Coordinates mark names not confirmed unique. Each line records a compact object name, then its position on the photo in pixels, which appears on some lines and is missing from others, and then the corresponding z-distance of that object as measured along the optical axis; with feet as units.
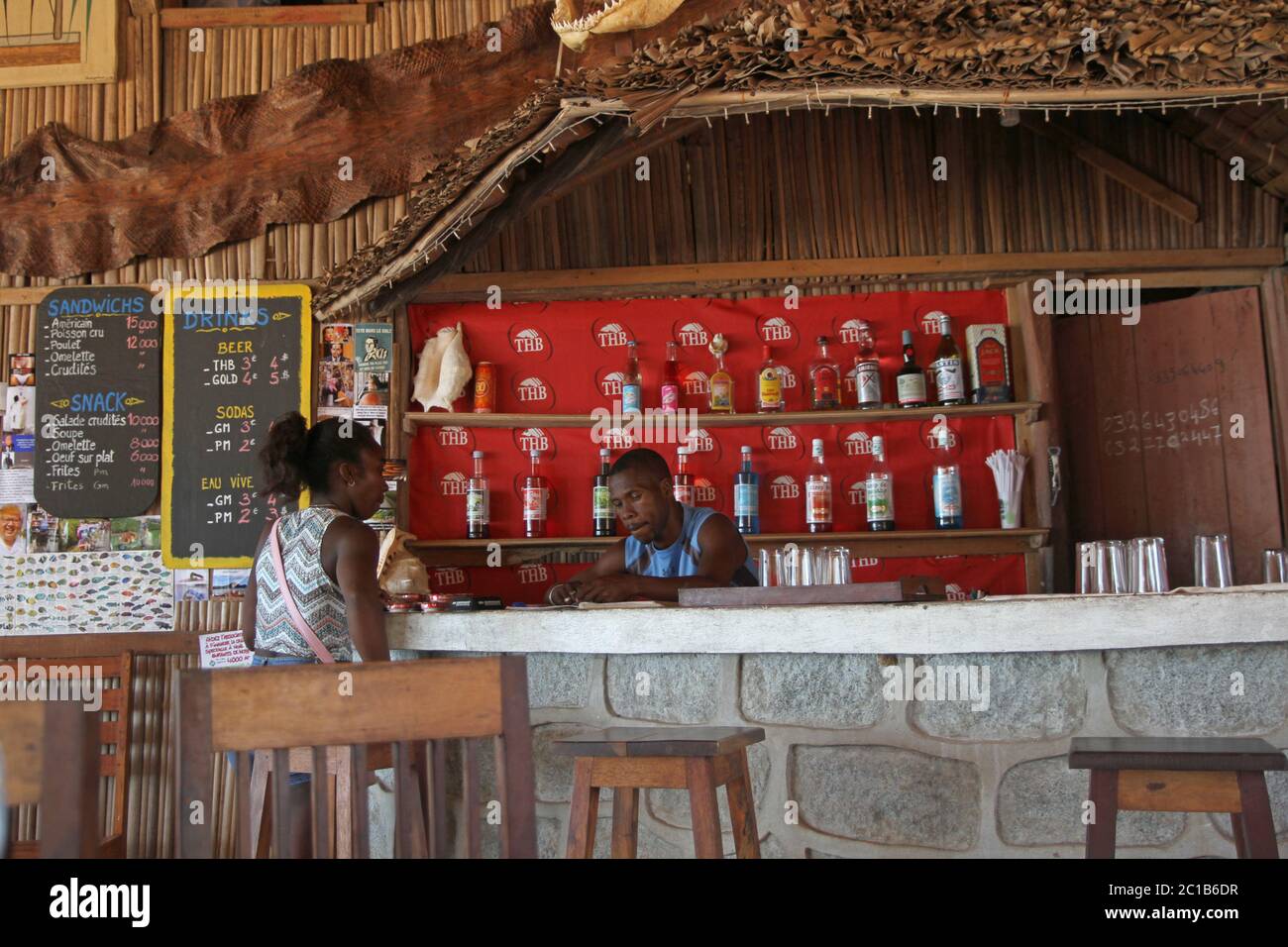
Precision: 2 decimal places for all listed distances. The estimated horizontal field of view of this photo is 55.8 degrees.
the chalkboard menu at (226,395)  18.03
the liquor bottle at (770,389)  18.47
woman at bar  10.21
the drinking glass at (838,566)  10.83
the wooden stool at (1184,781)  7.16
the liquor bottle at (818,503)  18.10
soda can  18.39
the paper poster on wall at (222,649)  16.49
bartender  14.85
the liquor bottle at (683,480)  18.49
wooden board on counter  9.67
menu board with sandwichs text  18.03
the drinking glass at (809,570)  10.94
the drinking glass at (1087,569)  10.34
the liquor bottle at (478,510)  18.20
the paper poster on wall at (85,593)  17.81
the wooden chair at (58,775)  4.36
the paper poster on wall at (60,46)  18.88
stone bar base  8.94
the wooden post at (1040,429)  17.94
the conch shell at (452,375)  18.10
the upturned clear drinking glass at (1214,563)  10.31
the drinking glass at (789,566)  11.01
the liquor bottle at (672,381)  18.58
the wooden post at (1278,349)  17.69
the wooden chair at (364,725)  5.51
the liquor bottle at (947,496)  18.04
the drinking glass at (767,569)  11.62
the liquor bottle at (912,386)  18.25
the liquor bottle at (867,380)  18.21
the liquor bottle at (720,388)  18.53
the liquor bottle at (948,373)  18.19
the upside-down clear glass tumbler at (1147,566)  10.08
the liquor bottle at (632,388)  18.47
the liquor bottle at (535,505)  18.28
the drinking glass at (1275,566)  10.23
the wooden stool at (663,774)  8.17
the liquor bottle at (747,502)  18.24
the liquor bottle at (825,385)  18.38
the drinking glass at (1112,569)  10.19
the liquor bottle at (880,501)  18.15
